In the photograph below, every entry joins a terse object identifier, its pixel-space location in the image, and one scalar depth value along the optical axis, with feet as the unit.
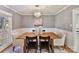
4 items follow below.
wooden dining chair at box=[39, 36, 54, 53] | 5.01
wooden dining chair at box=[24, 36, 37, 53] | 4.80
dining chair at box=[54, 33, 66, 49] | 5.28
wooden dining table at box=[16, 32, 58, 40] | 4.50
